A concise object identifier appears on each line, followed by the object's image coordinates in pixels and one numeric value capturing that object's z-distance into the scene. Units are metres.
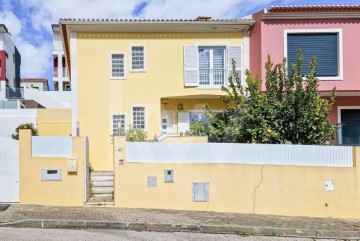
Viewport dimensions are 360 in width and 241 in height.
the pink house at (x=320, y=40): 15.57
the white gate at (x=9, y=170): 10.66
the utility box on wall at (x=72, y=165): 10.61
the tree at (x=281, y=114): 12.16
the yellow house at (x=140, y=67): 16.00
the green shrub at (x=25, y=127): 19.74
